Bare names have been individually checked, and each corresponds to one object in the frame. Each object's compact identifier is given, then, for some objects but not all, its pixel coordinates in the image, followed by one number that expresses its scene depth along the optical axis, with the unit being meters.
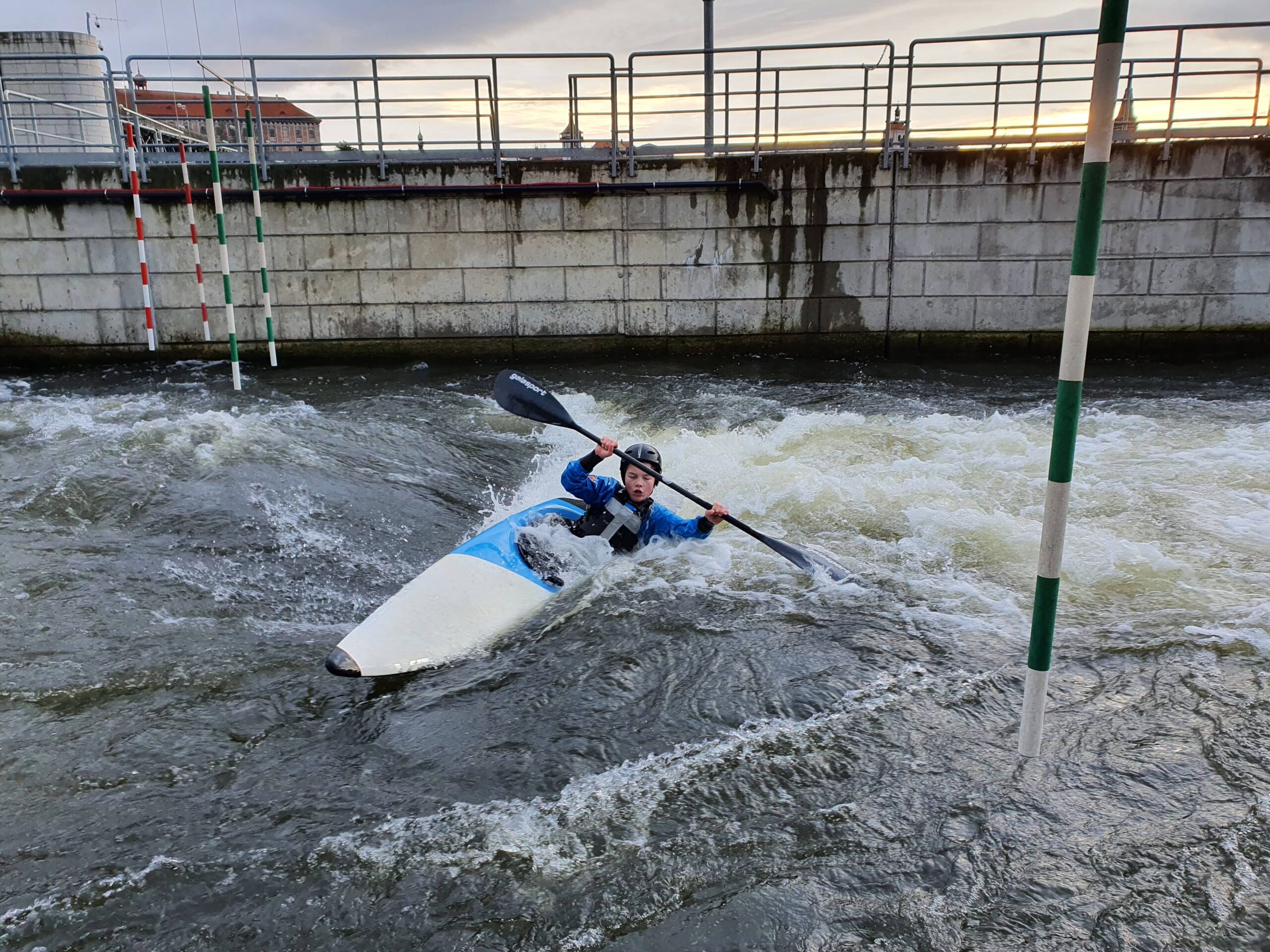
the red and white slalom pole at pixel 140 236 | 8.66
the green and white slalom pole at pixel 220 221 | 7.31
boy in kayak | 4.86
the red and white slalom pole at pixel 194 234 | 8.27
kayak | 3.62
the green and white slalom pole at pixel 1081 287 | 2.03
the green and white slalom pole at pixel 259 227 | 8.09
